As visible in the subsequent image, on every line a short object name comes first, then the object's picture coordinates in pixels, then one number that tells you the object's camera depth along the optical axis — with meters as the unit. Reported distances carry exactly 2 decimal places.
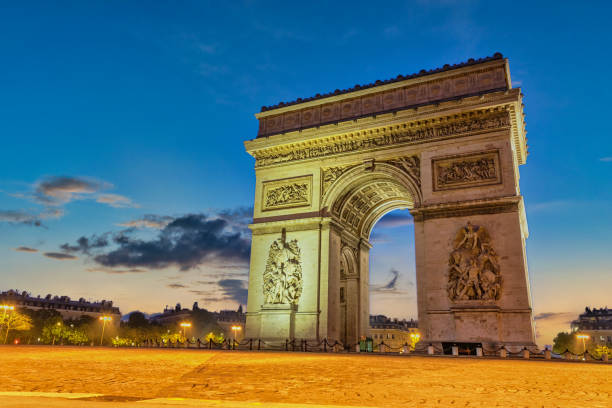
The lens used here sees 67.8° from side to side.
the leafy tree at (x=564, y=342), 82.12
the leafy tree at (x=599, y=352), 62.32
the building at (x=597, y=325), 85.62
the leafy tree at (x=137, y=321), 79.19
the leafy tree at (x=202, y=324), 104.88
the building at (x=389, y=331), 101.69
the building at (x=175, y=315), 108.85
